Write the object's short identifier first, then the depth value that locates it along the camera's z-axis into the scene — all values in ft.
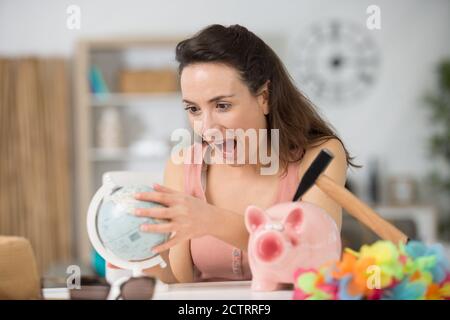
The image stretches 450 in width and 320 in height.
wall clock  12.78
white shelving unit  11.87
